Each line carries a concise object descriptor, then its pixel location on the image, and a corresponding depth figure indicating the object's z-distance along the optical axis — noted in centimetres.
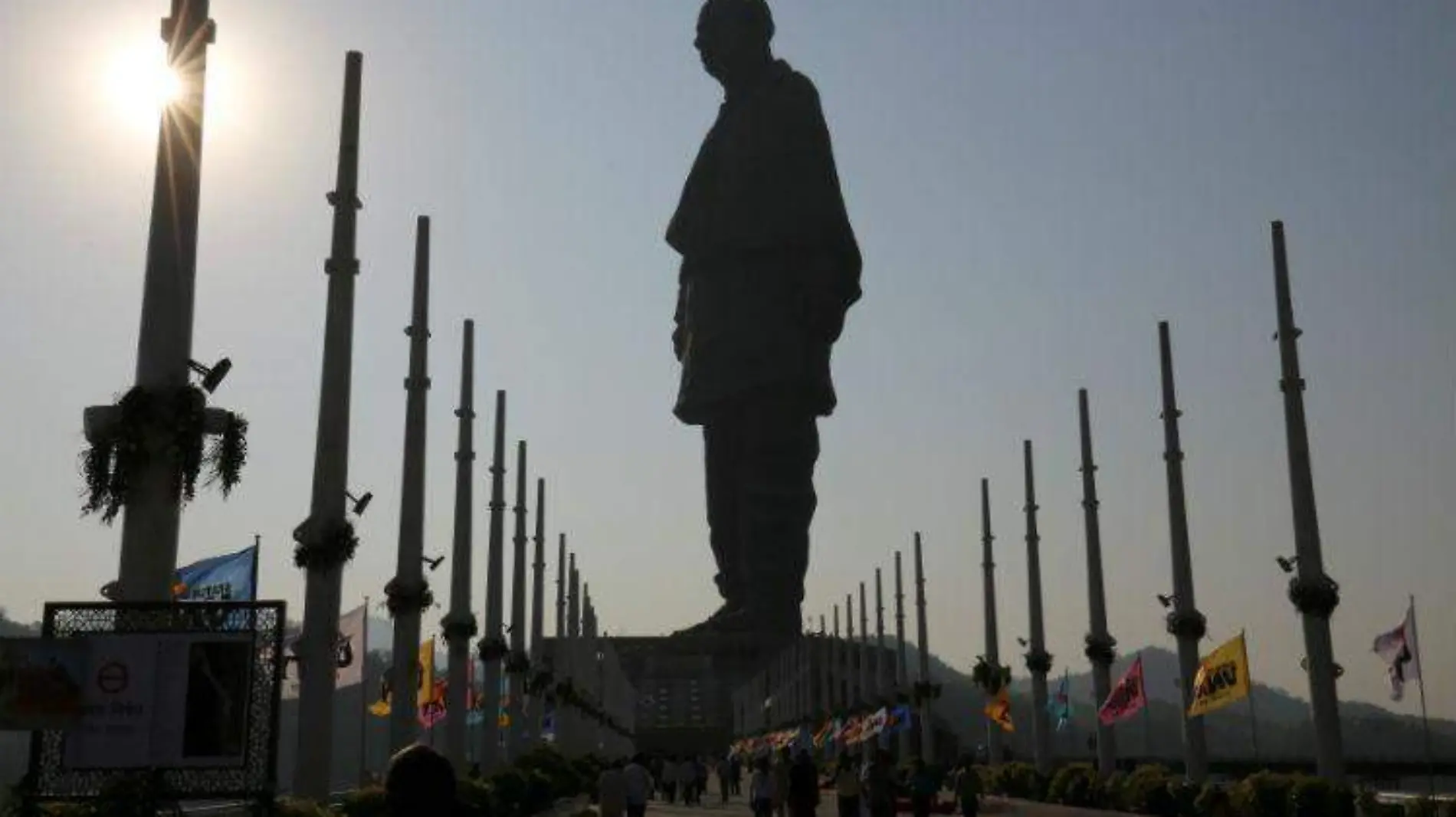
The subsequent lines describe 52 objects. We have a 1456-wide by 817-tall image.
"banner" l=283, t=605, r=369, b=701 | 2933
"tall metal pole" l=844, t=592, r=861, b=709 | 8175
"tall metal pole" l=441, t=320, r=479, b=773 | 4097
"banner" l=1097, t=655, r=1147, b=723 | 4362
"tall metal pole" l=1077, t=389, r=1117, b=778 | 4822
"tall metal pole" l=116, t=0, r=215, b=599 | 1888
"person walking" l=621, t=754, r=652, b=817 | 2814
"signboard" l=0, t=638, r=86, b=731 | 1576
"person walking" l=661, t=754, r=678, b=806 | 5831
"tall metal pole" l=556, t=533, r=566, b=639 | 8106
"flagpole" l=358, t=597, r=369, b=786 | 3807
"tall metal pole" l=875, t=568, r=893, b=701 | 6988
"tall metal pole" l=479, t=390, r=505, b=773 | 4878
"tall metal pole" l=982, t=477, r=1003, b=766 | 5725
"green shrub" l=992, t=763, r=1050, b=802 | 4944
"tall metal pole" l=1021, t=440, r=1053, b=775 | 5138
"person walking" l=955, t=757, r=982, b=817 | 3322
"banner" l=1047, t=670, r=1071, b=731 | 6538
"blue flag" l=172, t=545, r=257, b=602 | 3441
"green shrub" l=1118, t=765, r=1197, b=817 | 3881
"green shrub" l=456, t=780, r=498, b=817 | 2939
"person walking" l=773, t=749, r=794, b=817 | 3547
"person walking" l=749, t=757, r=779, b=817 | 3428
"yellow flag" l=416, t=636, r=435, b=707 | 4434
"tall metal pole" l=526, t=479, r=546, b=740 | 6569
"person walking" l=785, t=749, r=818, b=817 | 2878
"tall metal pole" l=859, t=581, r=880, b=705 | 7394
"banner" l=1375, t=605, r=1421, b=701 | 4022
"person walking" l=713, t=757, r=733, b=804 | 6450
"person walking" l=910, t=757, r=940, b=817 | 3045
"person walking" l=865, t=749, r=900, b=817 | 2708
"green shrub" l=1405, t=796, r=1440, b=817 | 2556
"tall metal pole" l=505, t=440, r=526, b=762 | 5341
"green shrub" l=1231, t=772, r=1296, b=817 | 3209
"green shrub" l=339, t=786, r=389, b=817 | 2417
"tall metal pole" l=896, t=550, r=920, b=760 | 6706
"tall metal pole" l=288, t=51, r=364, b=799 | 2606
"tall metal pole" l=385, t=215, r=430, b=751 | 3308
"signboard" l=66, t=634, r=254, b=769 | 1598
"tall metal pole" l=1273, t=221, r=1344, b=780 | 3347
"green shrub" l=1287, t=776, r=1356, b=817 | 3084
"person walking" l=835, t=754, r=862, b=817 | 2905
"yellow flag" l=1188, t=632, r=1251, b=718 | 3644
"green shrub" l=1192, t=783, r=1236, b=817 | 1442
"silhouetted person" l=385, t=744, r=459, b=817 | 604
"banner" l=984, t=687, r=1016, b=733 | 5519
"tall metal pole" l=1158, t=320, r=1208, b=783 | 4159
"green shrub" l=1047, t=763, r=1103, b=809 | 4438
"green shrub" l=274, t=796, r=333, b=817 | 1888
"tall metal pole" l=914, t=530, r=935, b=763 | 6159
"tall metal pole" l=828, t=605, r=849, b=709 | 8281
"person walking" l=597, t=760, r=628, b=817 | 2664
